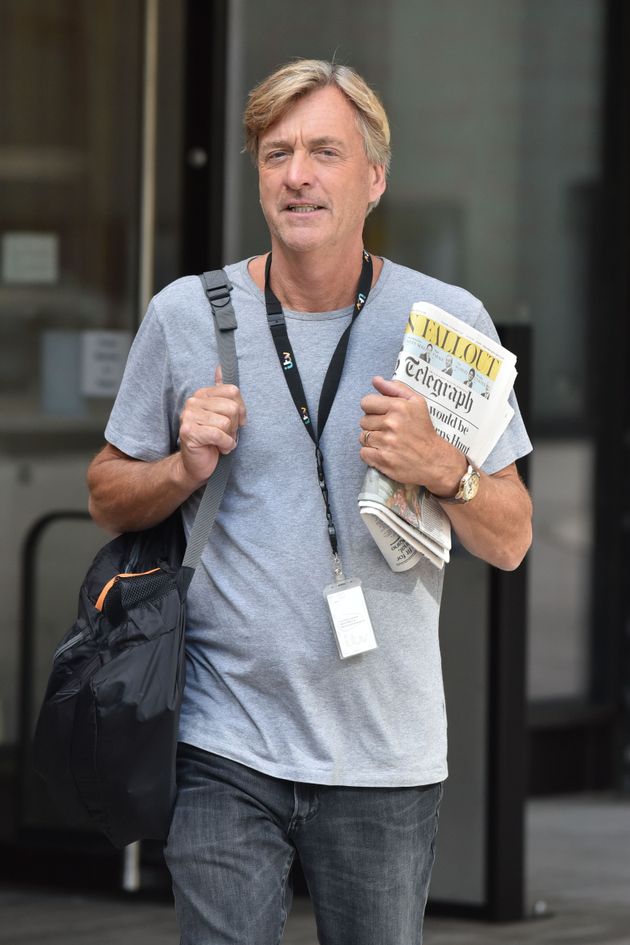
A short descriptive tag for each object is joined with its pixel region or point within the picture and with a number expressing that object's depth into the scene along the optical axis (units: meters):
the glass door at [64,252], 11.71
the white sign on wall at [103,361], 11.73
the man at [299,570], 5.40
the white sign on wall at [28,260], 12.01
